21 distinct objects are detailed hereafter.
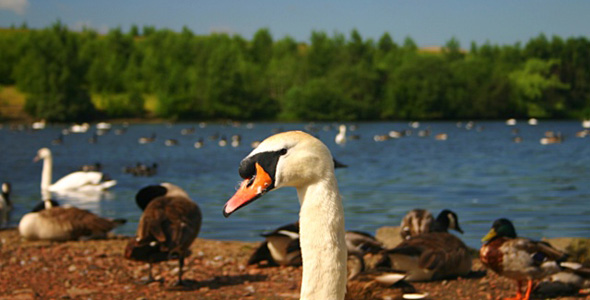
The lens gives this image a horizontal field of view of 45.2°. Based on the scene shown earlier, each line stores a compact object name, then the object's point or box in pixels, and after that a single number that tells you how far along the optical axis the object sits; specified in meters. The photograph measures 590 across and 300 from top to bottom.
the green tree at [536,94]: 118.38
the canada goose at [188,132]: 77.75
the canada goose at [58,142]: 56.66
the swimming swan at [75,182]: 23.05
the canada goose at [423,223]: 10.56
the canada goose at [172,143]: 55.53
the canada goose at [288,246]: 9.48
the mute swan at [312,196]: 3.42
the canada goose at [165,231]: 8.27
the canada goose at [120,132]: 77.94
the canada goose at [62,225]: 12.65
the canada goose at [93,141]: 59.16
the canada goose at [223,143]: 55.53
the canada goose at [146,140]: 59.44
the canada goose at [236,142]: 54.95
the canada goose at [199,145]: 52.52
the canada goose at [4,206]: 15.36
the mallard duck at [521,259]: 7.73
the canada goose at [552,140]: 54.44
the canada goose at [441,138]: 62.78
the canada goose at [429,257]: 8.54
